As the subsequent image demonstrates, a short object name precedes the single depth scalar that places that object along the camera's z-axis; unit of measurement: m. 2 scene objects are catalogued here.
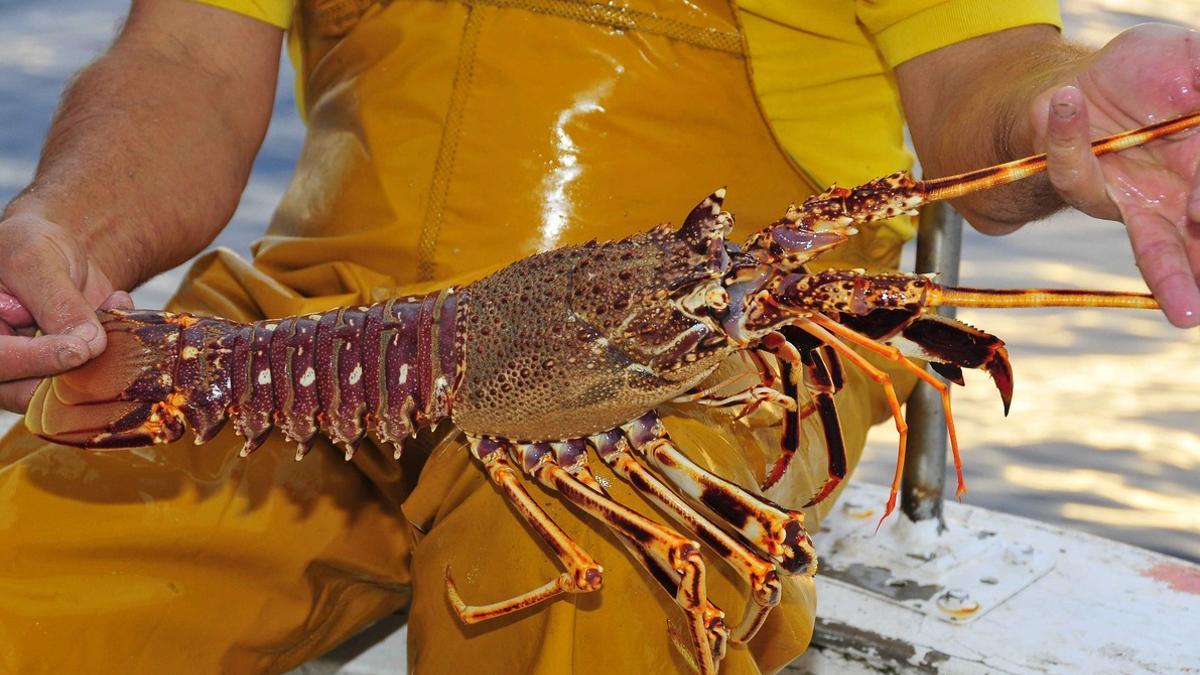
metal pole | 2.30
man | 2.11
